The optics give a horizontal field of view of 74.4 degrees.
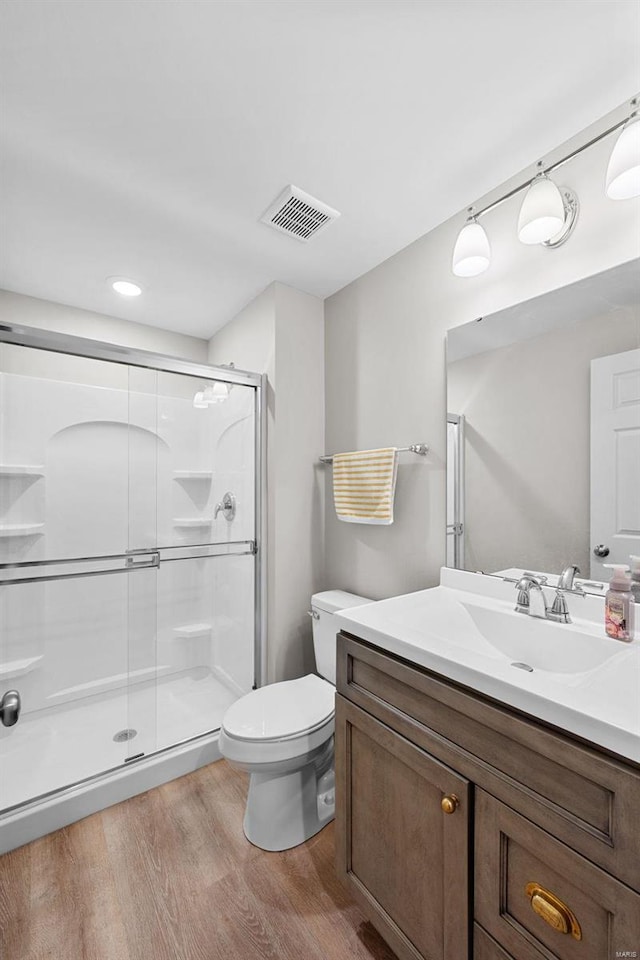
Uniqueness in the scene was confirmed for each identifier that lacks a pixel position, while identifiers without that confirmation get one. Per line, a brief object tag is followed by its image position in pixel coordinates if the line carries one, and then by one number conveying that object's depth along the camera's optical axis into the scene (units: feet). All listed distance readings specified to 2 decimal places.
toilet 4.57
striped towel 5.82
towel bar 5.53
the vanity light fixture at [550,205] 3.34
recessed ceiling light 6.96
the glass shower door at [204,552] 6.52
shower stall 5.67
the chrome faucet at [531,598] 3.92
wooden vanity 2.10
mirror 3.77
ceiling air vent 4.99
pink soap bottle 3.32
